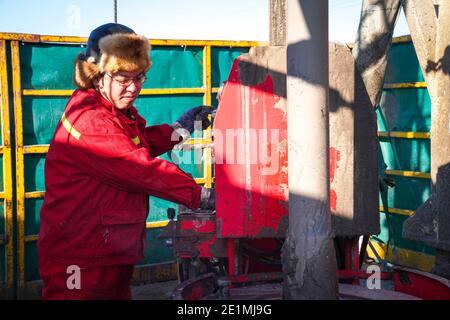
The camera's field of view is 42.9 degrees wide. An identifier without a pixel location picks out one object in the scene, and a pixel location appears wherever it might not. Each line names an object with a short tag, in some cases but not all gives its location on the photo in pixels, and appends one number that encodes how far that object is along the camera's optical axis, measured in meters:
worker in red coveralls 2.40
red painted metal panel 2.53
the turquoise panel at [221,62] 5.67
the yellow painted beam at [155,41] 4.89
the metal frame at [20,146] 4.91
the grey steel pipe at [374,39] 4.46
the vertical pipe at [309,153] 2.09
